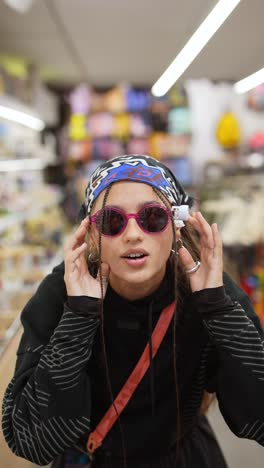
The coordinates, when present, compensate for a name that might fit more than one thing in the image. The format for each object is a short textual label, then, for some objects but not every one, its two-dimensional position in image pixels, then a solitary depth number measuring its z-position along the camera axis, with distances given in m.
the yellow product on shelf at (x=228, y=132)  3.98
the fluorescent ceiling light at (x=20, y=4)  1.36
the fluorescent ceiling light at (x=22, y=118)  2.34
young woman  0.76
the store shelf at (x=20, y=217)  2.05
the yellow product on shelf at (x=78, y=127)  4.32
